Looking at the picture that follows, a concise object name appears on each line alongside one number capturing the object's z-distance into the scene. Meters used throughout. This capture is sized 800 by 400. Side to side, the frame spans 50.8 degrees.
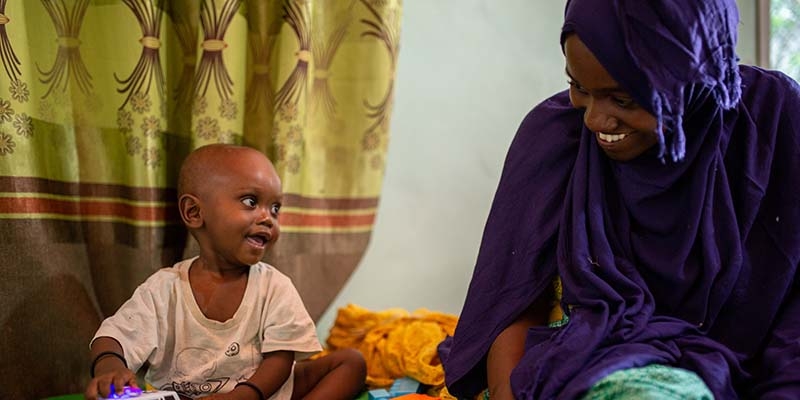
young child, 1.83
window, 2.90
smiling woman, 1.39
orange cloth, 2.15
